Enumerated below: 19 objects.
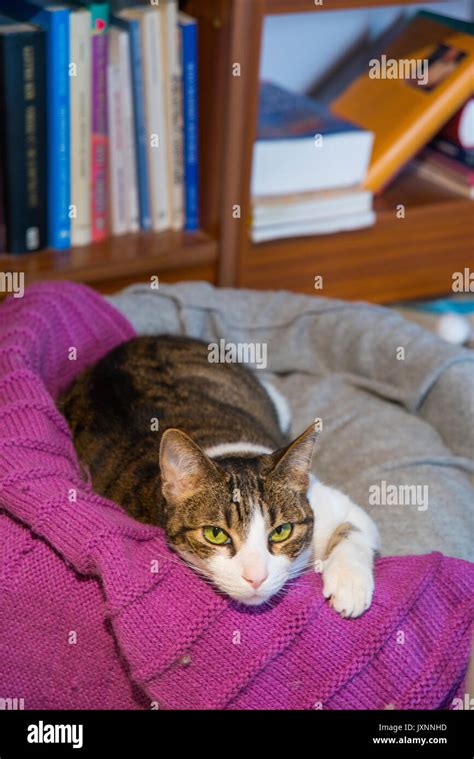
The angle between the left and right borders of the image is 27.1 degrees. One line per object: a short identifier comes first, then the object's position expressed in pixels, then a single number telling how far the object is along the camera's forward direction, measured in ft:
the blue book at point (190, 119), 6.14
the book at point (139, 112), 6.00
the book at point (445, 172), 7.34
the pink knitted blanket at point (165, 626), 3.63
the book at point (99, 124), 5.95
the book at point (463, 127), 7.08
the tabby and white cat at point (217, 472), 3.69
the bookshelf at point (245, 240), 6.04
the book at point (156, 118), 6.05
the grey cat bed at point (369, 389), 5.03
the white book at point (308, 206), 6.55
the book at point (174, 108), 6.07
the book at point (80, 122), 5.83
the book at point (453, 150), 7.33
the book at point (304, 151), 6.56
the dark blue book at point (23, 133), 5.65
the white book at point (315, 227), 6.59
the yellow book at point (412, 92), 6.93
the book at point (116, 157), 6.12
